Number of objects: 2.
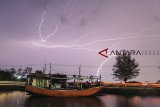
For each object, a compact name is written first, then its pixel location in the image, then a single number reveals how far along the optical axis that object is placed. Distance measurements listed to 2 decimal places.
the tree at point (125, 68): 34.68
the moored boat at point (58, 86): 21.92
